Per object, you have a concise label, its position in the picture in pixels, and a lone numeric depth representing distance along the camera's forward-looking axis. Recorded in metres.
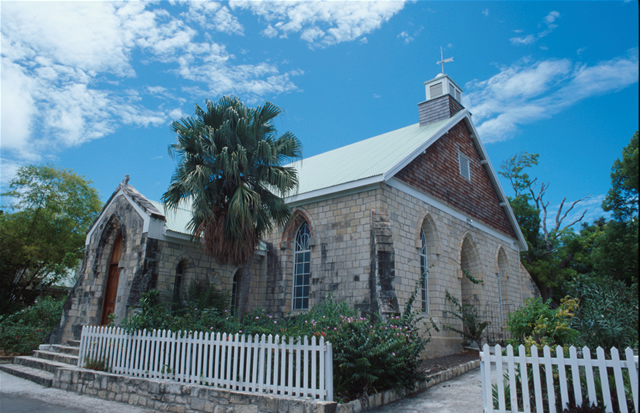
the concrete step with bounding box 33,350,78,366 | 11.70
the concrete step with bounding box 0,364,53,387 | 10.49
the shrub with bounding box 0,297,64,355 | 14.06
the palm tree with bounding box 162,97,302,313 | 10.94
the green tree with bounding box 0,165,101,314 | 20.16
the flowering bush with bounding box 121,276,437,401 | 7.57
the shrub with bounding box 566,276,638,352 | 6.74
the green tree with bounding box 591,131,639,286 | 20.70
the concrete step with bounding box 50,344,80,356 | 12.58
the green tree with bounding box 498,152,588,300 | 28.83
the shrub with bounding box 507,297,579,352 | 7.82
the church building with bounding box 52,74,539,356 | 12.53
